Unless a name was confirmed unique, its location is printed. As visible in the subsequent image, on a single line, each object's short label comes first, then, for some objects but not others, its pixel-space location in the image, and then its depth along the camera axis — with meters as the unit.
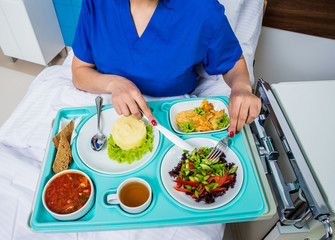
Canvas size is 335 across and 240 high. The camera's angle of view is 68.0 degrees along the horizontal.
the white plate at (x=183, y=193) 0.90
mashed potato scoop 1.03
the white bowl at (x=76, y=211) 0.84
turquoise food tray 0.87
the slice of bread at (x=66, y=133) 1.04
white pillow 1.59
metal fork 0.99
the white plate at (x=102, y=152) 1.02
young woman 1.07
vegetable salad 0.92
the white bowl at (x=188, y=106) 1.21
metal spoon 1.08
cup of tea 0.87
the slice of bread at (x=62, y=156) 0.98
